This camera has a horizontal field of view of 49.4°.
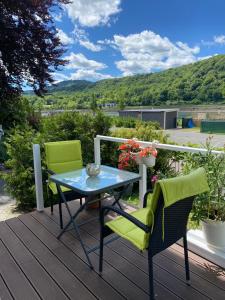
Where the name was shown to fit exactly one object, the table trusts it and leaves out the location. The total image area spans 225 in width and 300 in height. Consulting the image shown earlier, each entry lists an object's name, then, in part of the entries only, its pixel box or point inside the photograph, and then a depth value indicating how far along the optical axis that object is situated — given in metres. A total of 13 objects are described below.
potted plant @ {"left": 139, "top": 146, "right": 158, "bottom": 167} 2.92
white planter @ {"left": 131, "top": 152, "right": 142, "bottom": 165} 2.98
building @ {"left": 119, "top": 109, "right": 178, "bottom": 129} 34.84
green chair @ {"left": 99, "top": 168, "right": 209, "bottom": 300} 1.48
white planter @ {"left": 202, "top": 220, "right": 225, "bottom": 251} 2.19
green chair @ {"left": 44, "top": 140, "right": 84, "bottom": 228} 3.15
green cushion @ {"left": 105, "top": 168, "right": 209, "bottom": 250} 1.46
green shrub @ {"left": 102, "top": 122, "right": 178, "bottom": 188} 5.28
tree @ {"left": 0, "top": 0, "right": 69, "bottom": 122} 7.21
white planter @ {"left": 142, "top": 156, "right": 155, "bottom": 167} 2.92
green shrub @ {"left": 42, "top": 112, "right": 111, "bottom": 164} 4.92
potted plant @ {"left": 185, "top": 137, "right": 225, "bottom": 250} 2.16
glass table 2.31
